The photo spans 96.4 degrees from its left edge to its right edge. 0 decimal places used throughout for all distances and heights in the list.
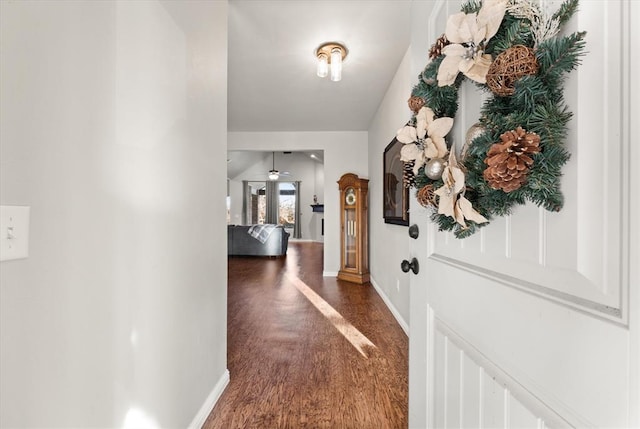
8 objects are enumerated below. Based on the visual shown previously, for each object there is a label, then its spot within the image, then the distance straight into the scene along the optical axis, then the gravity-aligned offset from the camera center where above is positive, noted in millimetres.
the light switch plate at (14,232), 562 -39
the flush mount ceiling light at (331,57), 2369 +1330
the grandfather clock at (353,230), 4387 -265
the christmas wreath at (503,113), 514 +208
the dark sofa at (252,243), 6715 -709
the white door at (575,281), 414 -128
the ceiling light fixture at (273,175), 9195 +1235
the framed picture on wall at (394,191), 2638 +233
